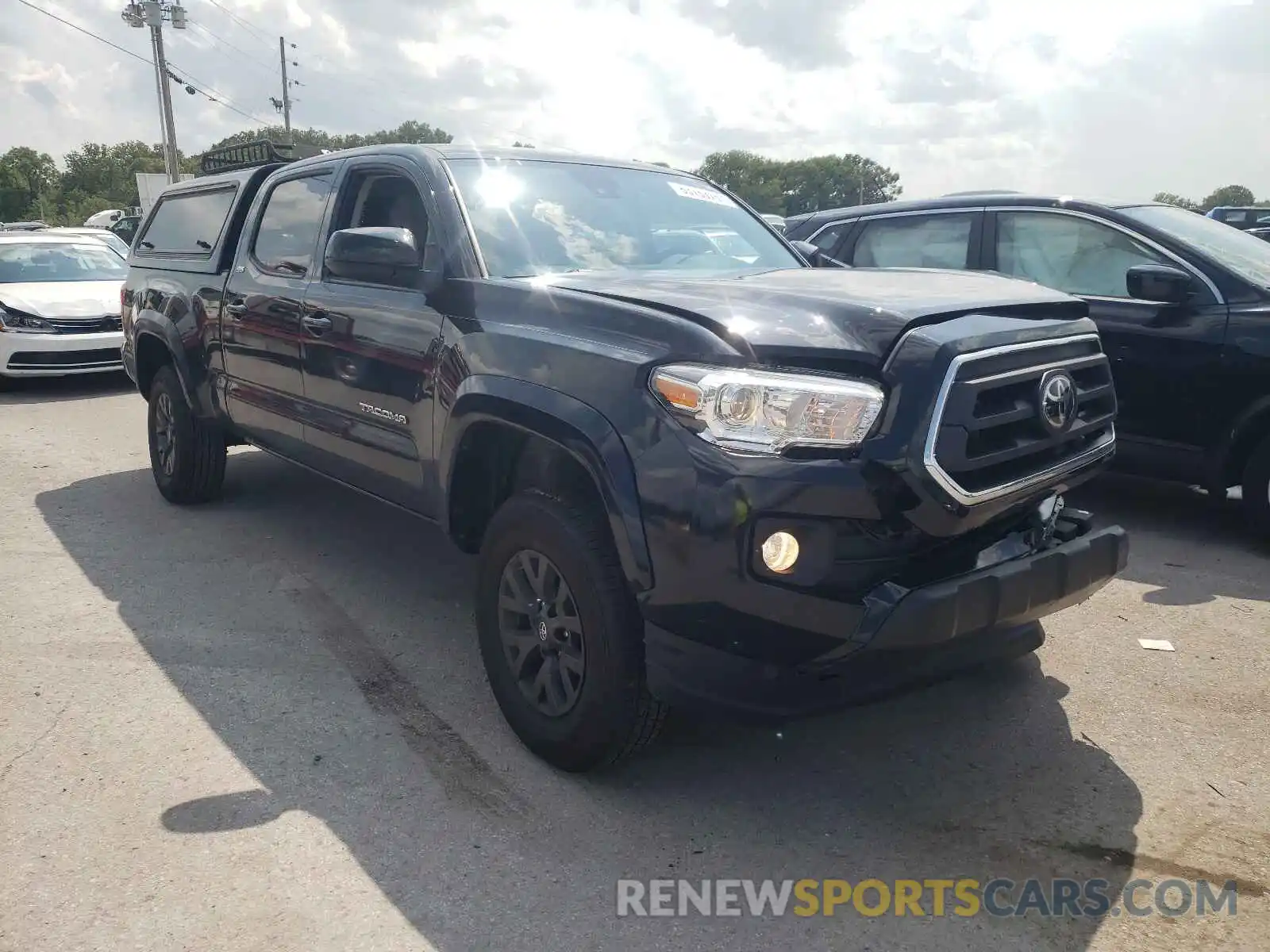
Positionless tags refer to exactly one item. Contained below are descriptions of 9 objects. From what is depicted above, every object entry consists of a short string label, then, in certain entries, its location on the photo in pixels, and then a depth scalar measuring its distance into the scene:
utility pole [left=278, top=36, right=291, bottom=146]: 53.08
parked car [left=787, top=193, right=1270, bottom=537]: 4.94
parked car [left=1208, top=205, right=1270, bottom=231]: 18.31
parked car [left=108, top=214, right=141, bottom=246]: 30.62
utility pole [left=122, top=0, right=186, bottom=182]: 32.78
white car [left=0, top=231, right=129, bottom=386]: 9.99
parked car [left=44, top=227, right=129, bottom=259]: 11.95
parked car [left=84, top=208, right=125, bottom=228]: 35.62
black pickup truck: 2.43
